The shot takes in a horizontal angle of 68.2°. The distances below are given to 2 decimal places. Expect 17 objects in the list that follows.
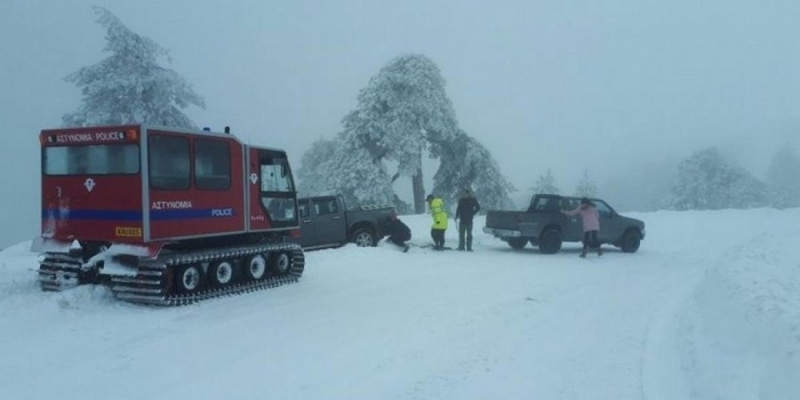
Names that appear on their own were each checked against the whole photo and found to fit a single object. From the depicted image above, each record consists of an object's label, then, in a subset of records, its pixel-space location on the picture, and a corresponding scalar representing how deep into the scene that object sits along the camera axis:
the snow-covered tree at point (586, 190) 57.44
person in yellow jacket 19.56
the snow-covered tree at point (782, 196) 53.06
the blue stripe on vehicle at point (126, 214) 10.20
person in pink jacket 18.06
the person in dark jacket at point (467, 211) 19.24
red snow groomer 10.10
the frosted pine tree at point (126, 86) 26.88
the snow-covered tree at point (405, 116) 35.31
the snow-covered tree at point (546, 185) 54.41
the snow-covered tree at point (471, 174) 37.62
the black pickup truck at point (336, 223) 18.55
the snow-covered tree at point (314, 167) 45.04
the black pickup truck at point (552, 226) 18.92
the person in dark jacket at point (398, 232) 19.55
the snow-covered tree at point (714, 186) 50.88
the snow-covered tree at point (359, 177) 34.22
